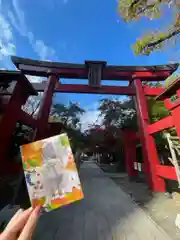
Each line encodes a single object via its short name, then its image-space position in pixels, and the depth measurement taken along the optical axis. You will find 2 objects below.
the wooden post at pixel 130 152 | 7.27
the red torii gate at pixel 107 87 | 5.01
